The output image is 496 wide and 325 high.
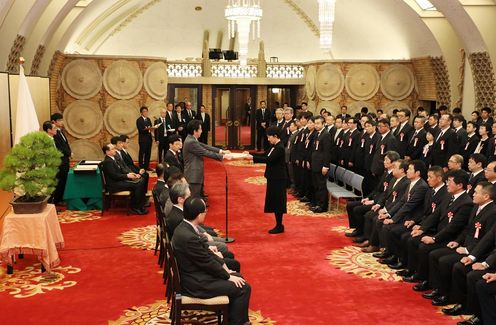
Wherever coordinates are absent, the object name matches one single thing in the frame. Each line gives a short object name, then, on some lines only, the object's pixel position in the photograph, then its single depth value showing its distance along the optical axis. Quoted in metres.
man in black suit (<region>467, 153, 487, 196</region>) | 7.60
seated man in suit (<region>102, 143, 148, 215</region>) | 10.13
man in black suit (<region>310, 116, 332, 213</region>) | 10.52
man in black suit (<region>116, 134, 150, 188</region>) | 10.69
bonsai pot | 7.09
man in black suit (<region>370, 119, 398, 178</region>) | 10.17
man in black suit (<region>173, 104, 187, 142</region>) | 16.53
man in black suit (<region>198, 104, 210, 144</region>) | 18.21
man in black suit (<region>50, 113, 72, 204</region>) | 10.80
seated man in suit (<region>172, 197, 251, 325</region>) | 5.02
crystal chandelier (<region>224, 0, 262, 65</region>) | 11.91
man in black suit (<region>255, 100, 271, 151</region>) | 19.55
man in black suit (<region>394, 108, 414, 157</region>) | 11.34
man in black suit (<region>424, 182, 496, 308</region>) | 5.88
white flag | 8.11
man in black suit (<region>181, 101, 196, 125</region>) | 17.08
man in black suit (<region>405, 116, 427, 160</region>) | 10.97
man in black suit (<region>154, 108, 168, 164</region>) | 15.43
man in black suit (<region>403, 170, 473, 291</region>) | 6.32
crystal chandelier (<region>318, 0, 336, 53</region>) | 9.99
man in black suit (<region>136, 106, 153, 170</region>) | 14.89
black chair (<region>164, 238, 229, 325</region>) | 4.93
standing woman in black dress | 8.70
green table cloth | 10.73
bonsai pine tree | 7.00
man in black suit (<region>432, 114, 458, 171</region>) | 10.49
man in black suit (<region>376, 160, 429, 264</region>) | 7.21
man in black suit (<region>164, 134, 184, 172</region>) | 9.65
